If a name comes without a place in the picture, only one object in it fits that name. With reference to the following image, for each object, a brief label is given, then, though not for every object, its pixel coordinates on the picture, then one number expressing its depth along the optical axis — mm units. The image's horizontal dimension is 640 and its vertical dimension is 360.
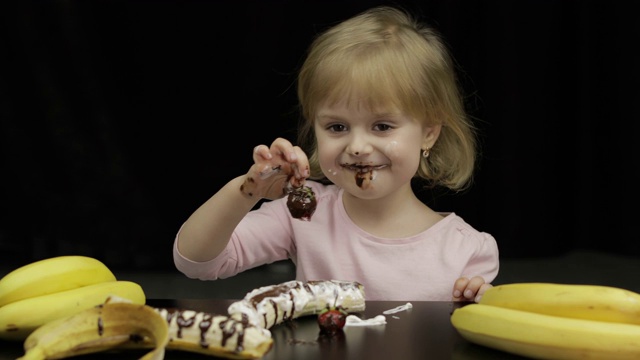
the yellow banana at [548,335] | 1534
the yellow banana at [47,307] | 1605
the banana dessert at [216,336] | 1535
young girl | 1908
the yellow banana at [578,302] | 1564
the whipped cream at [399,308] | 1670
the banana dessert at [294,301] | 1599
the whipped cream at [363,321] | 1627
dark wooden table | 1547
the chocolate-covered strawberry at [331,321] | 1598
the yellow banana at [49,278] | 1642
